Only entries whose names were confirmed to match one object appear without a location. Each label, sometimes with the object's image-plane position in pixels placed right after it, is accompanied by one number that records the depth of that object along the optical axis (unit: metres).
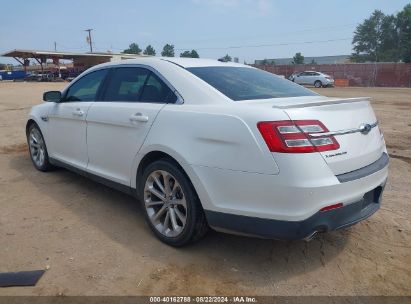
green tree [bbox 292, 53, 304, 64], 85.00
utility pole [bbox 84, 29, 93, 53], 74.15
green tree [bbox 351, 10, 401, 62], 85.00
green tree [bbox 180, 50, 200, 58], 88.44
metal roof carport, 46.59
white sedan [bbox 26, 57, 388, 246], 2.79
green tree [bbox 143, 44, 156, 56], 114.88
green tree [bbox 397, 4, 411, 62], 77.62
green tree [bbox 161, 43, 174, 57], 103.06
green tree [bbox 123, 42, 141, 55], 112.94
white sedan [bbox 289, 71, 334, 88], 34.31
